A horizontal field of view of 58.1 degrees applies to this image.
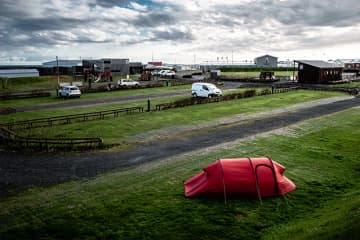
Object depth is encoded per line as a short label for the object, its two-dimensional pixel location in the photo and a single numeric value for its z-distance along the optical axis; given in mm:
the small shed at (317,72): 57969
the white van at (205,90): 39438
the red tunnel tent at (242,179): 12156
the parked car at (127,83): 52719
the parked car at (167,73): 78275
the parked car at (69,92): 41250
